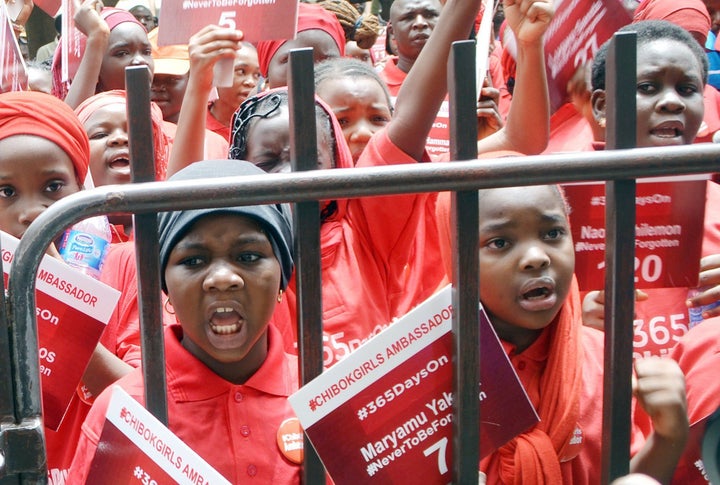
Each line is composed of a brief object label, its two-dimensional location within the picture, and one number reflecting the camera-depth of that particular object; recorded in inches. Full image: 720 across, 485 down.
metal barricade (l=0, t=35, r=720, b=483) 52.2
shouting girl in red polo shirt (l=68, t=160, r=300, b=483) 65.2
